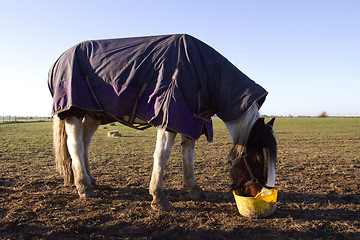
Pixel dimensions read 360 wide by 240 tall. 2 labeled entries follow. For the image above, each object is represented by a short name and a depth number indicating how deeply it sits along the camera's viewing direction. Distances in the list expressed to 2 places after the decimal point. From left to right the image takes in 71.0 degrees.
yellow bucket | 3.31
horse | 3.50
